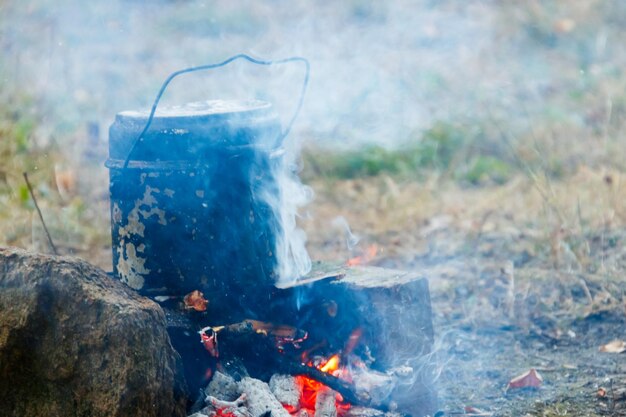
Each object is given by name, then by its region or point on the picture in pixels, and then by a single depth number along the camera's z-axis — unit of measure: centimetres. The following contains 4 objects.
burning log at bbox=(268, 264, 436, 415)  722
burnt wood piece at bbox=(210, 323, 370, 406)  691
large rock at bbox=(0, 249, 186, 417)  578
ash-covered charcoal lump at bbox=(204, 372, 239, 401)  671
